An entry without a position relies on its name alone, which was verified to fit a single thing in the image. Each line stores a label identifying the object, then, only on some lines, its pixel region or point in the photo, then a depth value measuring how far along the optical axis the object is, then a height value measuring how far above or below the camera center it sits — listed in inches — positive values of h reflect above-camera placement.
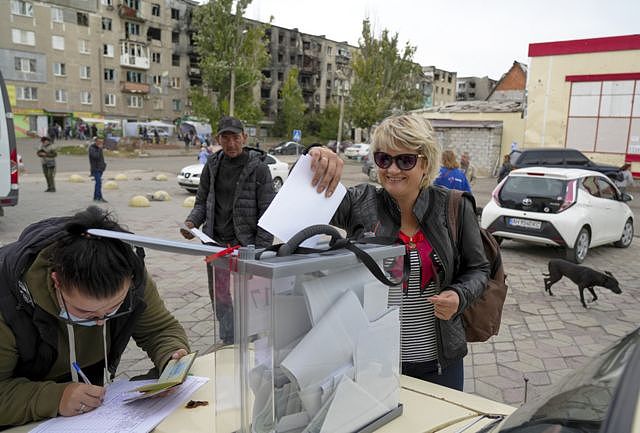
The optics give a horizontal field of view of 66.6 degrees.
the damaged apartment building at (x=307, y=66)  2731.3 +421.9
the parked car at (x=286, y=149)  1607.0 -39.7
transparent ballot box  44.1 -20.0
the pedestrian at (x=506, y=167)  644.7 -31.1
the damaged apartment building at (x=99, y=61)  1868.8 +298.5
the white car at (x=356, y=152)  1503.0 -39.0
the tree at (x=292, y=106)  2186.3 +142.4
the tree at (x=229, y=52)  1344.7 +235.9
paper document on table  62.9 -38.0
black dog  233.1 -63.0
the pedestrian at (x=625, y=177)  737.0 -47.9
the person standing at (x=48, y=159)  551.2 -33.0
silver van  341.1 -18.1
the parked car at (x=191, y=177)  617.9 -53.6
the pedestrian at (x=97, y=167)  524.4 -37.7
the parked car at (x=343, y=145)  1690.2 -23.0
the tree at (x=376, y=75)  1610.5 +215.0
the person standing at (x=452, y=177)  310.3 -22.2
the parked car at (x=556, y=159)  719.1 -21.4
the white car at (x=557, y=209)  318.0 -43.6
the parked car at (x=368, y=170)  818.2 -52.9
